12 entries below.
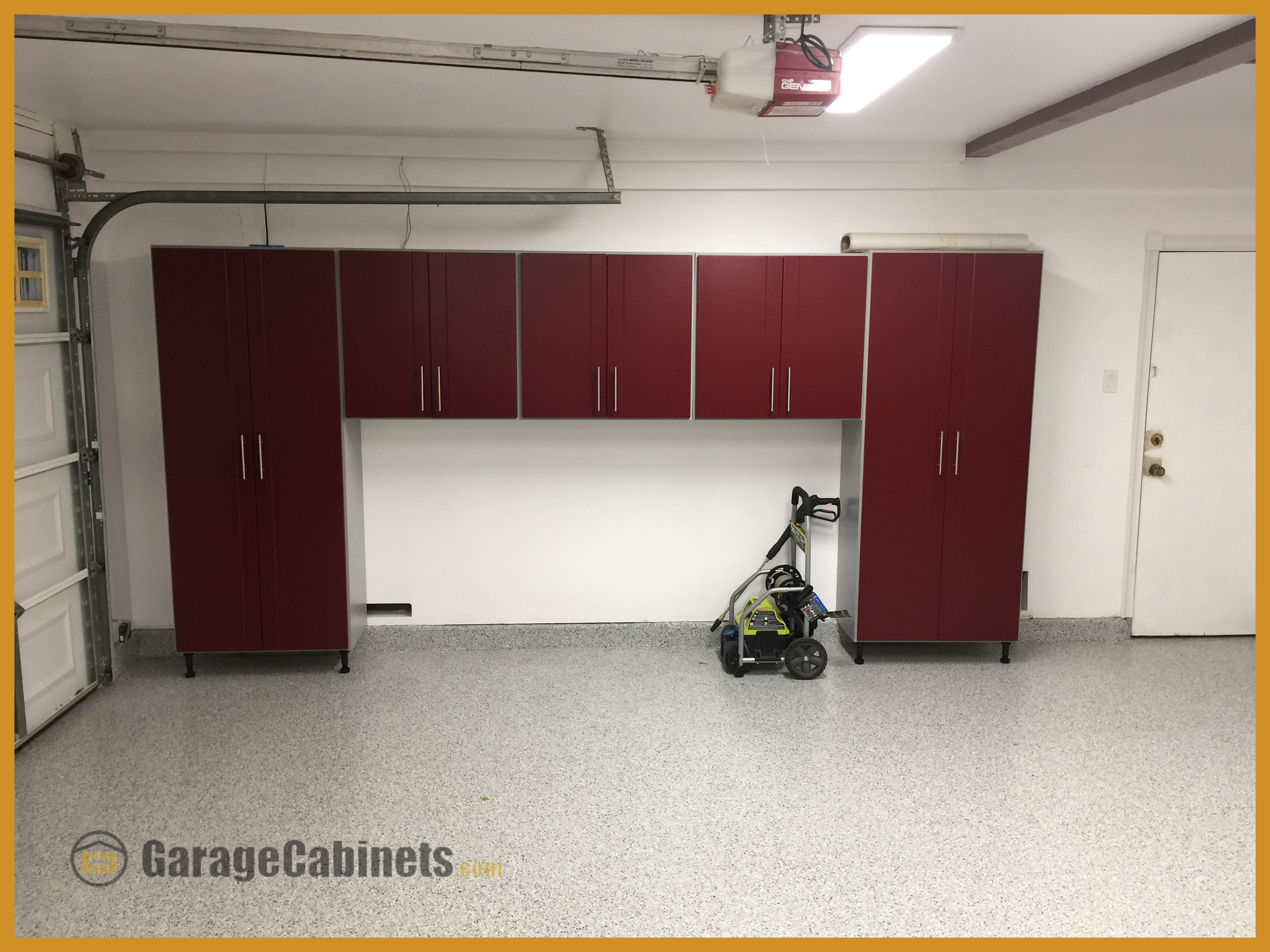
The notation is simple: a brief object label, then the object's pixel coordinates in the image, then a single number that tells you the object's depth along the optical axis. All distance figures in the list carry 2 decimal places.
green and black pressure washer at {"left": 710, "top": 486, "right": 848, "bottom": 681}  4.54
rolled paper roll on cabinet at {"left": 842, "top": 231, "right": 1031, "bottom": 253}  4.46
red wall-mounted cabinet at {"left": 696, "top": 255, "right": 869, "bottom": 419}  4.47
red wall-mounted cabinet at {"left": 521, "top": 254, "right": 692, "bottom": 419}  4.44
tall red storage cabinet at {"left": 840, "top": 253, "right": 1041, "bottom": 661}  4.45
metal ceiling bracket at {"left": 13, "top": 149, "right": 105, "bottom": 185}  4.21
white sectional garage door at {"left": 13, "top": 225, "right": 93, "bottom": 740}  3.89
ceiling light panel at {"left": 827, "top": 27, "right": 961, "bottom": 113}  2.84
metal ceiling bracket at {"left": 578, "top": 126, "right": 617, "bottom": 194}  4.38
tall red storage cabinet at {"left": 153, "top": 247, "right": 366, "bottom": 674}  4.29
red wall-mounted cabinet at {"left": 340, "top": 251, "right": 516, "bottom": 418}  4.37
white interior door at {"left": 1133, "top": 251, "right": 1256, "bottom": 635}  4.88
